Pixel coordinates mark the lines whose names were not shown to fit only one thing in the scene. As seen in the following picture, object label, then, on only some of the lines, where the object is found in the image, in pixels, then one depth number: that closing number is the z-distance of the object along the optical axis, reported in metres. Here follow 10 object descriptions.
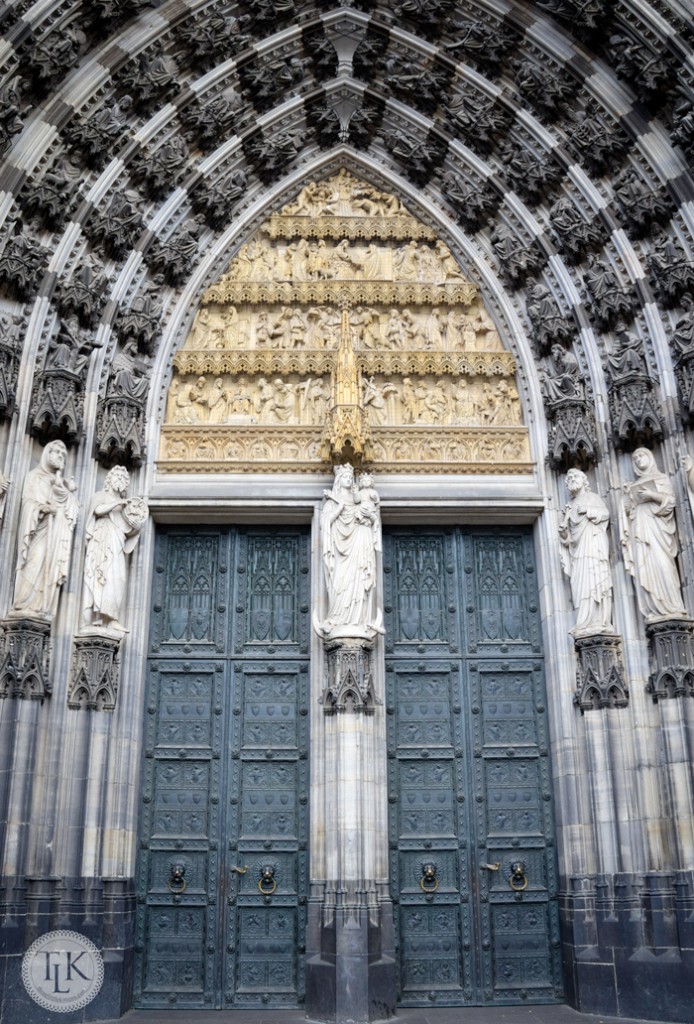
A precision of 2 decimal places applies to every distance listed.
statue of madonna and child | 8.92
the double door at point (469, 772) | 8.75
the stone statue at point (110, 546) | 8.72
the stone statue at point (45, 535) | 8.39
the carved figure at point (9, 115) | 8.84
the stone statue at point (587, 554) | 8.88
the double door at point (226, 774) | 8.65
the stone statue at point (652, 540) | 8.62
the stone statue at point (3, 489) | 8.41
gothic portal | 8.38
